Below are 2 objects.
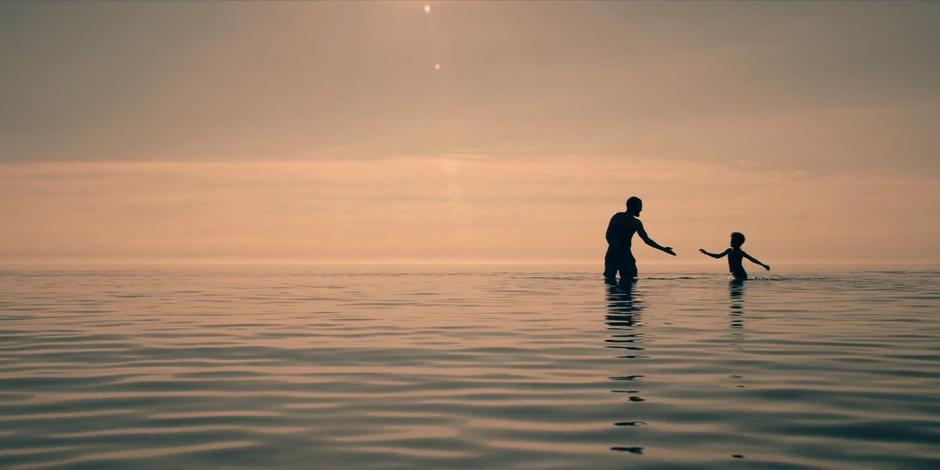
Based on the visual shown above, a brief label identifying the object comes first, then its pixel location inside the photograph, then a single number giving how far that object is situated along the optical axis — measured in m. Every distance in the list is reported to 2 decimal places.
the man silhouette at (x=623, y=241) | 25.31
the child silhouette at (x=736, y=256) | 27.66
